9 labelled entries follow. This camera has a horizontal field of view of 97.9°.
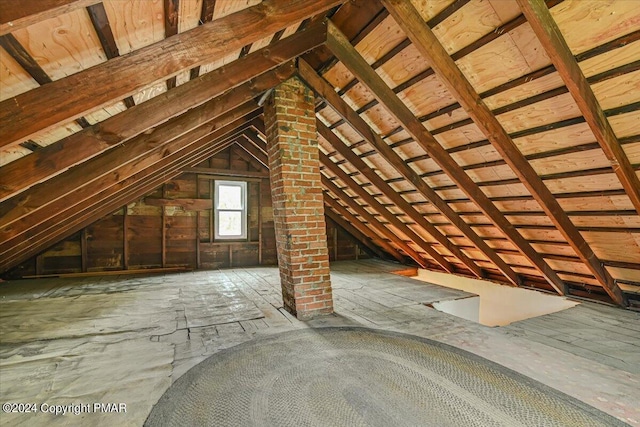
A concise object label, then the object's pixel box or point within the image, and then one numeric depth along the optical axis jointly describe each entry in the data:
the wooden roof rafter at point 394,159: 3.06
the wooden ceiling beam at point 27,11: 0.76
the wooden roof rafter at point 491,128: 2.02
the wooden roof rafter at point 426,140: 2.54
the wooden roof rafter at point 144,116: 1.56
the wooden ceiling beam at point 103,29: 1.00
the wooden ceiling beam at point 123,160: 2.03
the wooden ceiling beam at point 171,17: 1.21
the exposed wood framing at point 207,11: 1.37
